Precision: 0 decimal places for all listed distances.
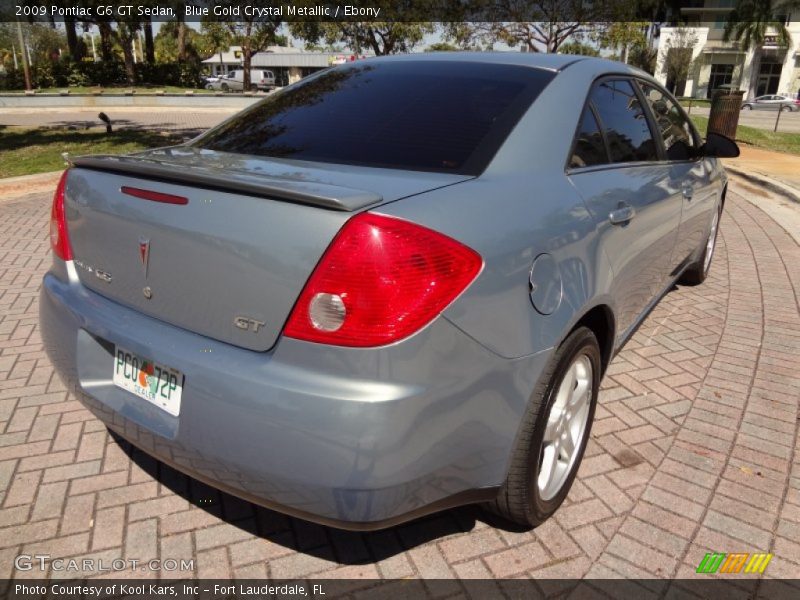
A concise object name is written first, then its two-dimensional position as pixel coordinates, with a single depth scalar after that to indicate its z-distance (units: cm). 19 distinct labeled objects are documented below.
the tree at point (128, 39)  3731
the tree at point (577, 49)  4357
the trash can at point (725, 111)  1464
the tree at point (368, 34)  3126
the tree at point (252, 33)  4056
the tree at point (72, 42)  4131
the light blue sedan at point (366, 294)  164
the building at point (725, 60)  5800
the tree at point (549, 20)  2819
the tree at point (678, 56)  5512
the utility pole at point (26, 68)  3441
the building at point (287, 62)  7775
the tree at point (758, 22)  5569
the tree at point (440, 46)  4573
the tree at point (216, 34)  4234
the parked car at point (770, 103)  4179
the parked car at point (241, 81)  5754
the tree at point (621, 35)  2830
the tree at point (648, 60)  6000
